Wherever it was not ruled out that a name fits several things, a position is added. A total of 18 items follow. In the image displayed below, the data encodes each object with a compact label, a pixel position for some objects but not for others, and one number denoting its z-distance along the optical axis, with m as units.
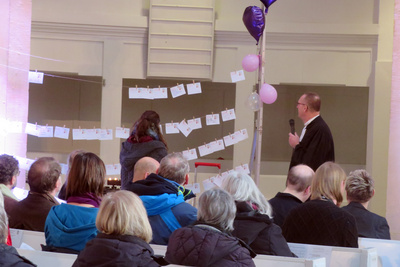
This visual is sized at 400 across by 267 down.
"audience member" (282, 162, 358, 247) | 5.92
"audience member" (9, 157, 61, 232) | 6.10
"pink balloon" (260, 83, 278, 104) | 9.97
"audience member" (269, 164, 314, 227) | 6.66
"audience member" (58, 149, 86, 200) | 7.78
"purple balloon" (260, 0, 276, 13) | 9.92
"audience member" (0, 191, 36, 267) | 3.83
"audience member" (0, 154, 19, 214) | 6.71
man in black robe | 9.34
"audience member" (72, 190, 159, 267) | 4.15
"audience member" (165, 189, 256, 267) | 4.47
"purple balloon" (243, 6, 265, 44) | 9.85
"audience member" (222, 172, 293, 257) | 5.23
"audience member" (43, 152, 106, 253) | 5.27
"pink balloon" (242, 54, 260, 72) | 10.07
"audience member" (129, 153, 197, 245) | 5.83
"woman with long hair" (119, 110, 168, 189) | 8.12
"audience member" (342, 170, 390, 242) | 6.56
